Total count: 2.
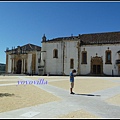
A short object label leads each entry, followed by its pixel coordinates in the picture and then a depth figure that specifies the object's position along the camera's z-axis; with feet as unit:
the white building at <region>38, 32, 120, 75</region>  91.09
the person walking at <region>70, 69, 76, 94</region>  27.94
